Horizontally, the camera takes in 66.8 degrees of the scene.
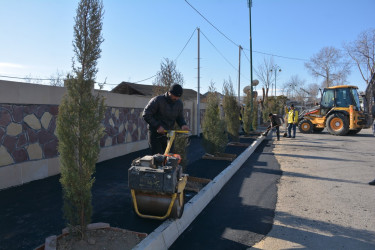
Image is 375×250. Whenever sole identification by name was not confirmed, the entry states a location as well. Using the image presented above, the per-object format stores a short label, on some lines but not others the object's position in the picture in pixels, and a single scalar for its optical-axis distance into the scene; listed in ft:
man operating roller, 14.38
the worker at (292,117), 51.62
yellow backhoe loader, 55.06
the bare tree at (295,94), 211.00
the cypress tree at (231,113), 38.83
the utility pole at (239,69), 72.31
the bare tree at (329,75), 159.94
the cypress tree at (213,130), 28.76
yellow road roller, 11.05
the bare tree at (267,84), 151.33
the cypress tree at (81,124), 9.69
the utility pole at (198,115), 53.32
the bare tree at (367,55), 133.69
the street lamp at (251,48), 63.52
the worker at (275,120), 51.57
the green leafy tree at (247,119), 51.55
